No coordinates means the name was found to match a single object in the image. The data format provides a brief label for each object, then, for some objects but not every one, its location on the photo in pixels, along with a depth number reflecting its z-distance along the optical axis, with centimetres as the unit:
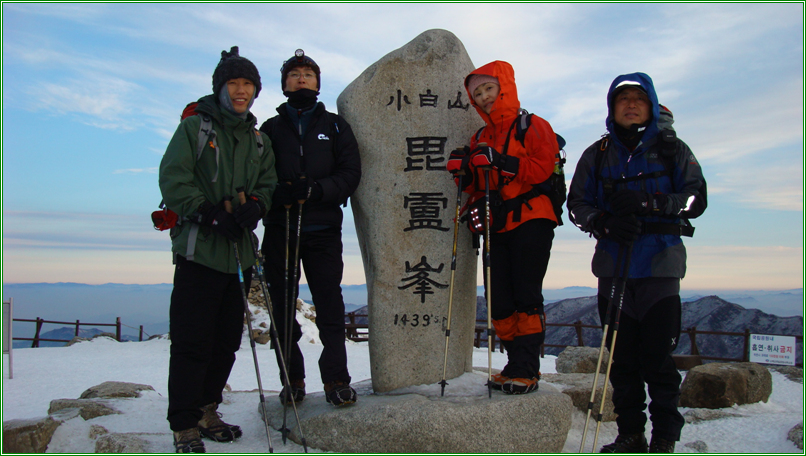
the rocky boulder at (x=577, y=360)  1020
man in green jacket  405
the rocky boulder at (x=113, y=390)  681
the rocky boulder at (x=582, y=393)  662
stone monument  529
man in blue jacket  403
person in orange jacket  459
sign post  1085
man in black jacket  475
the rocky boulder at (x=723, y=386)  750
